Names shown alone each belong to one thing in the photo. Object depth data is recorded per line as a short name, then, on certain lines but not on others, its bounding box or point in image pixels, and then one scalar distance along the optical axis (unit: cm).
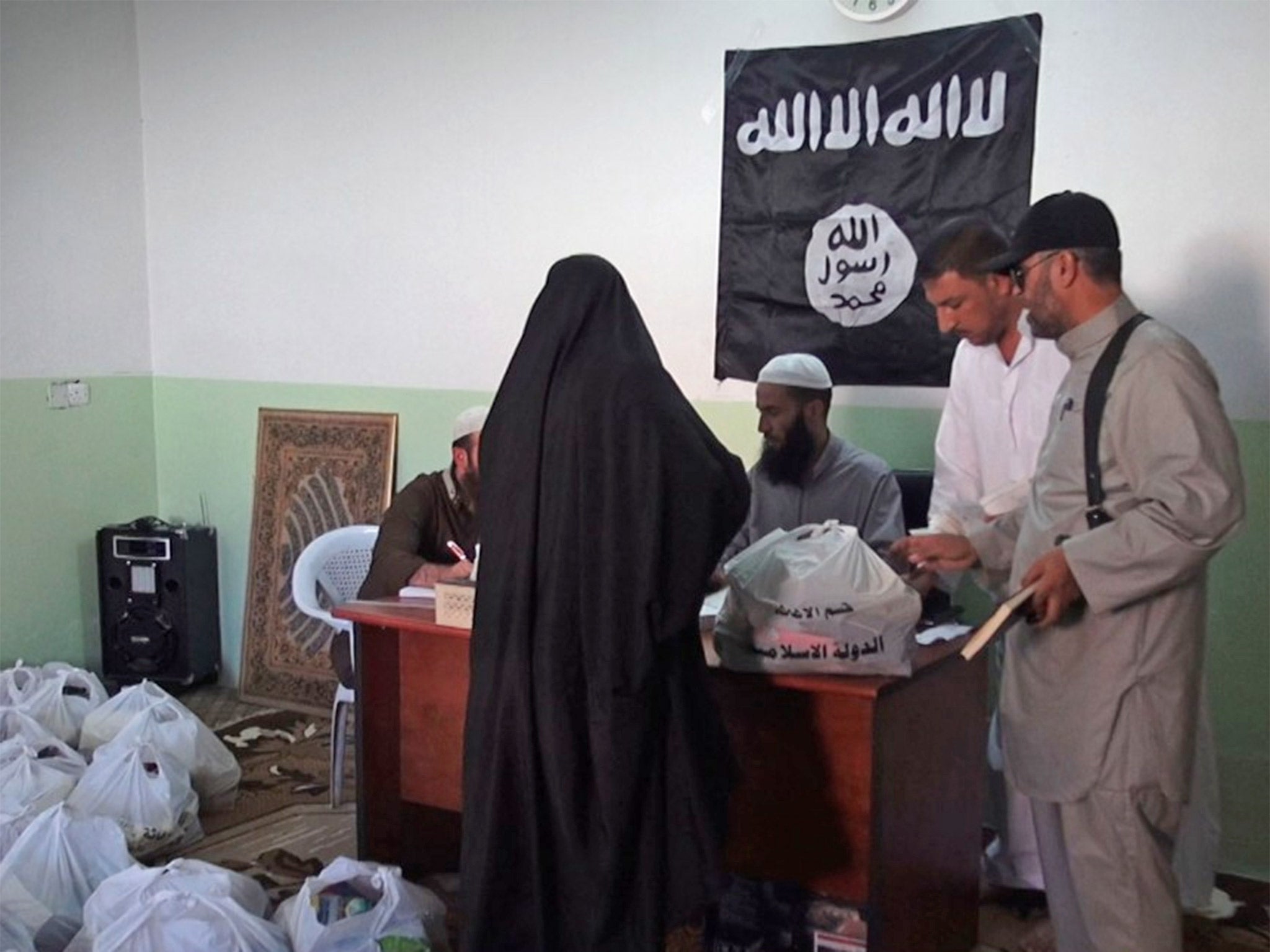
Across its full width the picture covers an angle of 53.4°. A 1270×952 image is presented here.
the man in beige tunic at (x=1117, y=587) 201
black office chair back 349
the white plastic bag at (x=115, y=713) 388
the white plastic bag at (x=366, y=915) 255
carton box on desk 277
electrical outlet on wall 486
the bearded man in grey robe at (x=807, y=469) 339
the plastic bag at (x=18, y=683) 405
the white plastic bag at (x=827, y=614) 229
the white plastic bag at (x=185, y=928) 244
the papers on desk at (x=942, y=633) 264
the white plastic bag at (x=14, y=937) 254
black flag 353
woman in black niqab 209
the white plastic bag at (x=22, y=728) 373
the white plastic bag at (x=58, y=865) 272
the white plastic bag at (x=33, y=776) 329
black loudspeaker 493
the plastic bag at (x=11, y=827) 289
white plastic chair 376
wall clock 362
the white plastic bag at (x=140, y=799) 336
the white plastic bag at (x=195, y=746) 371
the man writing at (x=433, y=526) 351
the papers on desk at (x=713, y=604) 268
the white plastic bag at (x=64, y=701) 397
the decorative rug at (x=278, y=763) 384
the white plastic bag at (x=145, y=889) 259
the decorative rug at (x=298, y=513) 479
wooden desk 234
